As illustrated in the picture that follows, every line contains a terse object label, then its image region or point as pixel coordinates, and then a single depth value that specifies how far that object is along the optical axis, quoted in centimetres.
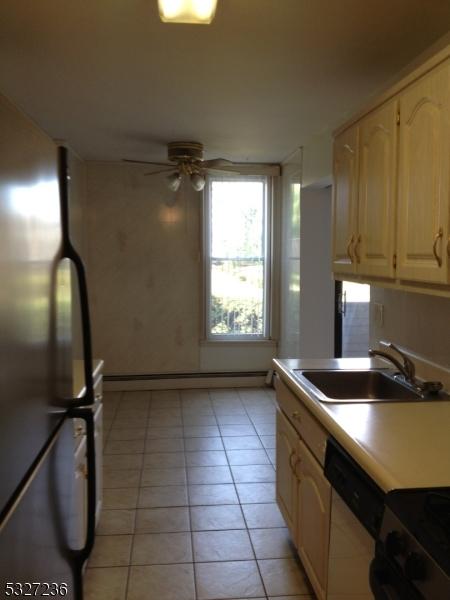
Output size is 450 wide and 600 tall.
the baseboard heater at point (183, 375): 558
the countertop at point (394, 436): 138
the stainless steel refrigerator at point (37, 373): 84
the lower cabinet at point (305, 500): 191
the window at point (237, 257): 552
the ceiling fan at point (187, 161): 433
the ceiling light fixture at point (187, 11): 186
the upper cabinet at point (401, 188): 171
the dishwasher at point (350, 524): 143
